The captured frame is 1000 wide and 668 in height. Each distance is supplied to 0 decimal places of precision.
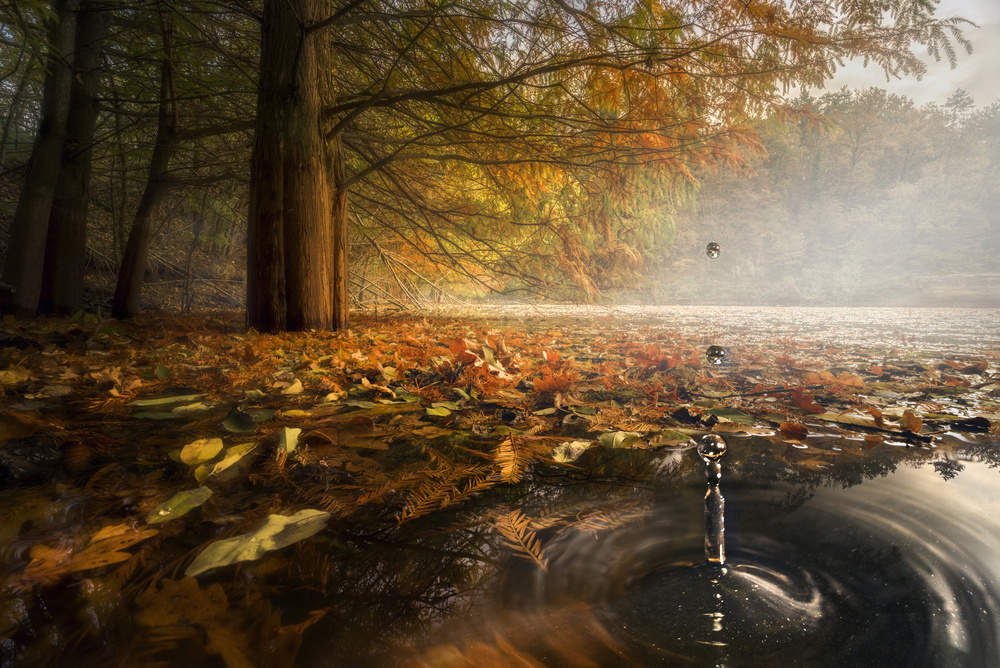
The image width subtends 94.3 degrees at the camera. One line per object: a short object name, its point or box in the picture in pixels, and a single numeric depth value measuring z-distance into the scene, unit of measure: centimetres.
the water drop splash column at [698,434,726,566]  68
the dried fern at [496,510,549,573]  65
